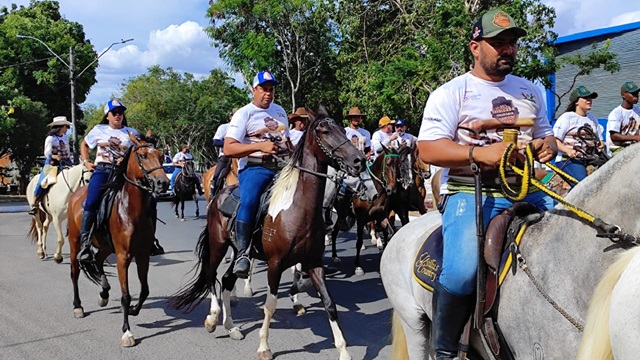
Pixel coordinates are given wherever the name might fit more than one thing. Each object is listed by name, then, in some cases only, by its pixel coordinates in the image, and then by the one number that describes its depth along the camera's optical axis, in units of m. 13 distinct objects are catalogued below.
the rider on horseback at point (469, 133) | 3.00
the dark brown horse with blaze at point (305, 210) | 5.96
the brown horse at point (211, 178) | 9.55
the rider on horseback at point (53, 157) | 11.98
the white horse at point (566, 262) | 2.46
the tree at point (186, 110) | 46.72
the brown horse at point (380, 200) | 10.62
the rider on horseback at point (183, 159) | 18.23
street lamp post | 25.12
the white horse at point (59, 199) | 11.57
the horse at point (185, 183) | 17.56
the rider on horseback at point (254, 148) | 6.21
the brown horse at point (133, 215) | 6.86
